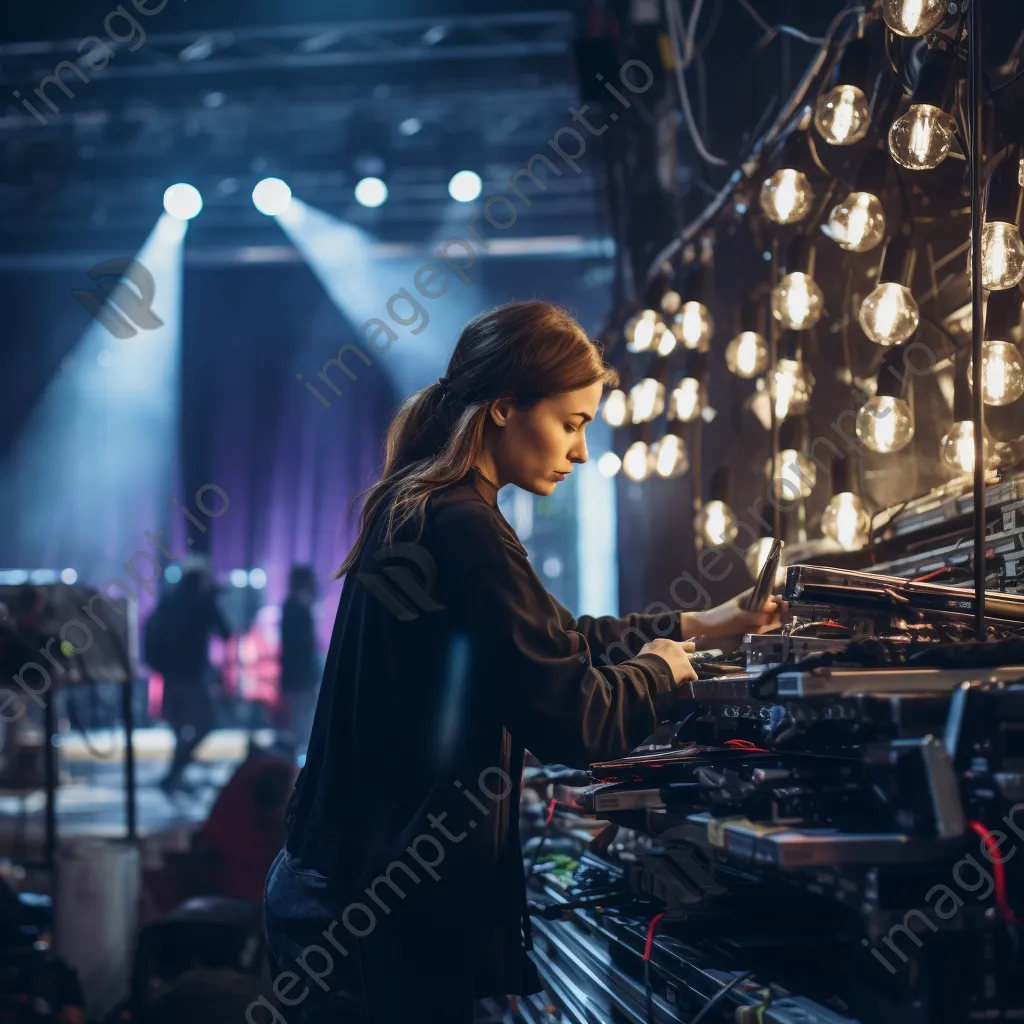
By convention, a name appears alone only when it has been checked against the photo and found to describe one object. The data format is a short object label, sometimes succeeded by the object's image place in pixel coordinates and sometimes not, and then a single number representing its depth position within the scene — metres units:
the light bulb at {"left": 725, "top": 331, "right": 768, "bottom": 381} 3.40
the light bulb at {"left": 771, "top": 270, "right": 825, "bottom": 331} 2.85
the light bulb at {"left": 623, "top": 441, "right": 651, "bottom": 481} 4.20
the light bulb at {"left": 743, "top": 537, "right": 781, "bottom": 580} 3.28
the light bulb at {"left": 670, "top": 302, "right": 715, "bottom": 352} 3.66
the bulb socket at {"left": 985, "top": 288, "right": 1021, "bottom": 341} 2.21
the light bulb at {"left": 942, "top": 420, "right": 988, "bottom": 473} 2.31
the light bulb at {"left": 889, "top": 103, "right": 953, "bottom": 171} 2.02
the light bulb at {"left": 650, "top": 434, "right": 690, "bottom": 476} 3.90
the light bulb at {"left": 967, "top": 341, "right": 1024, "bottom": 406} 2.11
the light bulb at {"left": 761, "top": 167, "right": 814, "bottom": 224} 2.74
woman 1.53
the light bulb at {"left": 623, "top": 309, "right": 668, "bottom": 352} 3.82
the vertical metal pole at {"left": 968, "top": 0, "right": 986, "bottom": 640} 1.68
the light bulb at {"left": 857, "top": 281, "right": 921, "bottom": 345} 2.26
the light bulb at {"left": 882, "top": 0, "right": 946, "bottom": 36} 2.03
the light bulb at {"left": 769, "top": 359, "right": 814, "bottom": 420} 3.31
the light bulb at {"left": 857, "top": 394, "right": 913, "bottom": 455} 2.46
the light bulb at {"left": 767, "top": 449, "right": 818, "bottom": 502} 3.34
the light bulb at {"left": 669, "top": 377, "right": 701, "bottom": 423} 3.83
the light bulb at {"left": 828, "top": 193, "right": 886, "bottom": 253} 2.41
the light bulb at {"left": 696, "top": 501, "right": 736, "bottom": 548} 3.60
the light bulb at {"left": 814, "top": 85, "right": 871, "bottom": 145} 2.45
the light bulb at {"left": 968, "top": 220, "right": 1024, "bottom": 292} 1.98
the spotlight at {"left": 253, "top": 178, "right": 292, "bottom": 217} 8.52
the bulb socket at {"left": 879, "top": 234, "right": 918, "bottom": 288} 2.35
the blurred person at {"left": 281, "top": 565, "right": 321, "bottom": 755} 9.11
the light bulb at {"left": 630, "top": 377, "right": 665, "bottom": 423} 3.92
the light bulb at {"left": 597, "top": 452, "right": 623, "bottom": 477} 5.67
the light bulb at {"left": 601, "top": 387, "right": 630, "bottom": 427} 4.34
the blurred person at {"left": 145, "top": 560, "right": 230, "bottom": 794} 8.55
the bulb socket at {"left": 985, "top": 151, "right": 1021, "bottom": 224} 2.13
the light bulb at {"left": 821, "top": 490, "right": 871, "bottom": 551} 2.78
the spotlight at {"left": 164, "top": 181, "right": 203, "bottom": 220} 8.46
